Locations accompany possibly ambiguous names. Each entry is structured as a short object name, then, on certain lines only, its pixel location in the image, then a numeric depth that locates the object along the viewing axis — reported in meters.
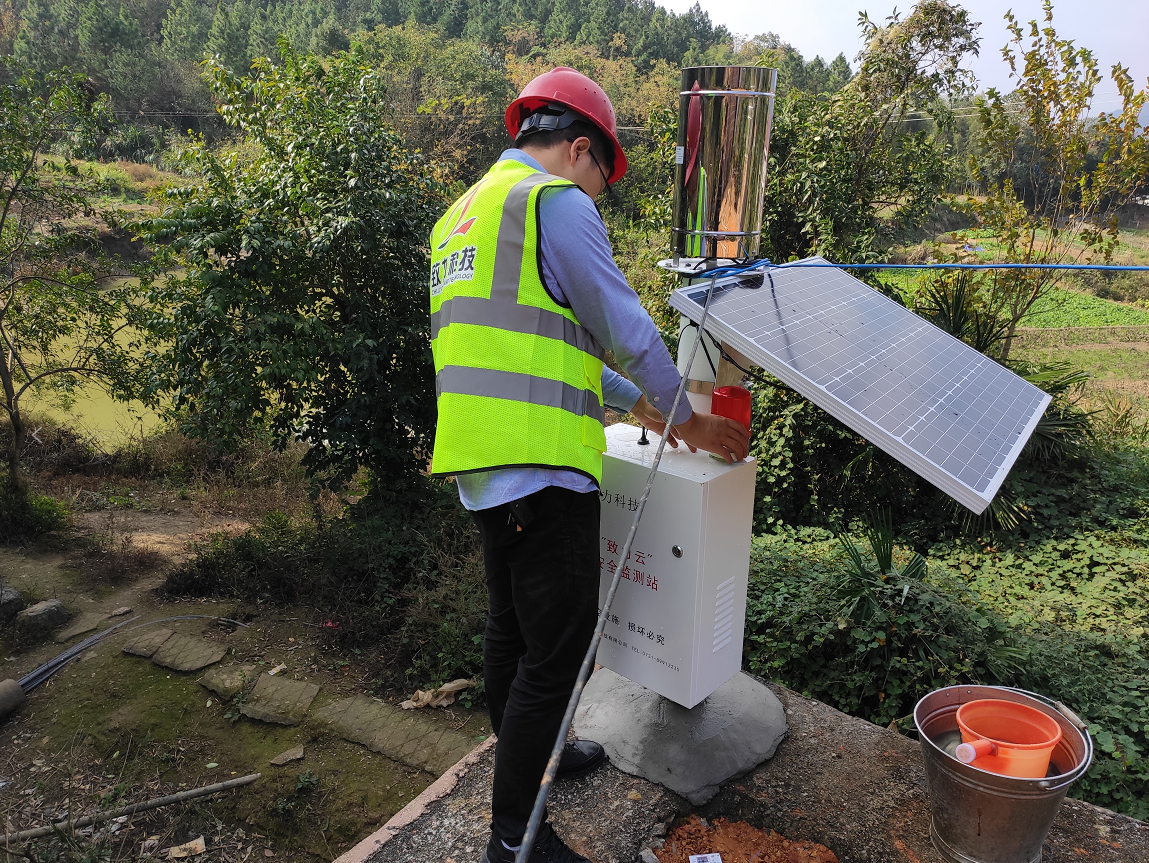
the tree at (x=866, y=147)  5.95
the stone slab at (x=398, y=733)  3.46
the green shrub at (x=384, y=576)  4.17
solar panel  1.79
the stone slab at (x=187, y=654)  4.22
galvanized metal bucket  1.93
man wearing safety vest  1.70
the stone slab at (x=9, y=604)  4.75
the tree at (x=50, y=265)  5.50
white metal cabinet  2.19
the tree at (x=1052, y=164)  6.03
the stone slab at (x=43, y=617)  4.65
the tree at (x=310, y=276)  4.56
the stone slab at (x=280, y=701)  3.80
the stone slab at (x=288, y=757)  3.46
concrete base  2.48
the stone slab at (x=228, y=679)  3.99
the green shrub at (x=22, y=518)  5.89
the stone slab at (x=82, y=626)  4.66
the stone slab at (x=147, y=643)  4.36
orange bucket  2.00
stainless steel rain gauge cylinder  2.27
